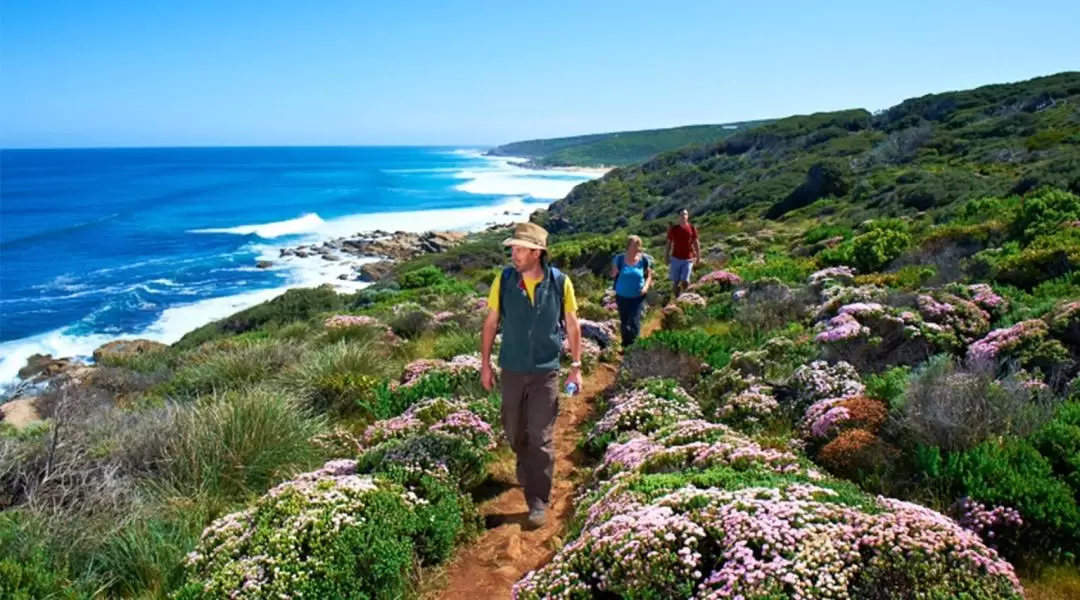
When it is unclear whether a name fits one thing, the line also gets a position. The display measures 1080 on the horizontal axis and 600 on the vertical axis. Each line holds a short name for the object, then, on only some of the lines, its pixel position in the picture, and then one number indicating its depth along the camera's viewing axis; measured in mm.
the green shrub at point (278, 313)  23266
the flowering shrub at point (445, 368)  8031
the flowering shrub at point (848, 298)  9273
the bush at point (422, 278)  25820
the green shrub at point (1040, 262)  9211
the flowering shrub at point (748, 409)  6508
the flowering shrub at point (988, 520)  4016
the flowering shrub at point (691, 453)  4871
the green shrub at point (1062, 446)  4354
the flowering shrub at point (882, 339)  7406
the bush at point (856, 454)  5043
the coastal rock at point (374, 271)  43062
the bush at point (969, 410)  4887
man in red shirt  12125
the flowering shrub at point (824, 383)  6430
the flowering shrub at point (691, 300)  12195
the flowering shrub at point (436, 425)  6160
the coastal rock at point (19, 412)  10711
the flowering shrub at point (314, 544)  4066
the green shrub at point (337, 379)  7988
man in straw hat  5176
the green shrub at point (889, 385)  5907
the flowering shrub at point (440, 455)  5527
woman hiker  9172
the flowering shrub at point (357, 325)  11805
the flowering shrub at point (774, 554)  3299
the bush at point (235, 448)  5707
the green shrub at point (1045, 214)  11398
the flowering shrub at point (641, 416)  6449
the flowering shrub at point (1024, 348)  6113
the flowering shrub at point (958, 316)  7562
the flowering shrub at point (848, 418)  5543
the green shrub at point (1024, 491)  4012
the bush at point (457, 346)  9852
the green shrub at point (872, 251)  13586
